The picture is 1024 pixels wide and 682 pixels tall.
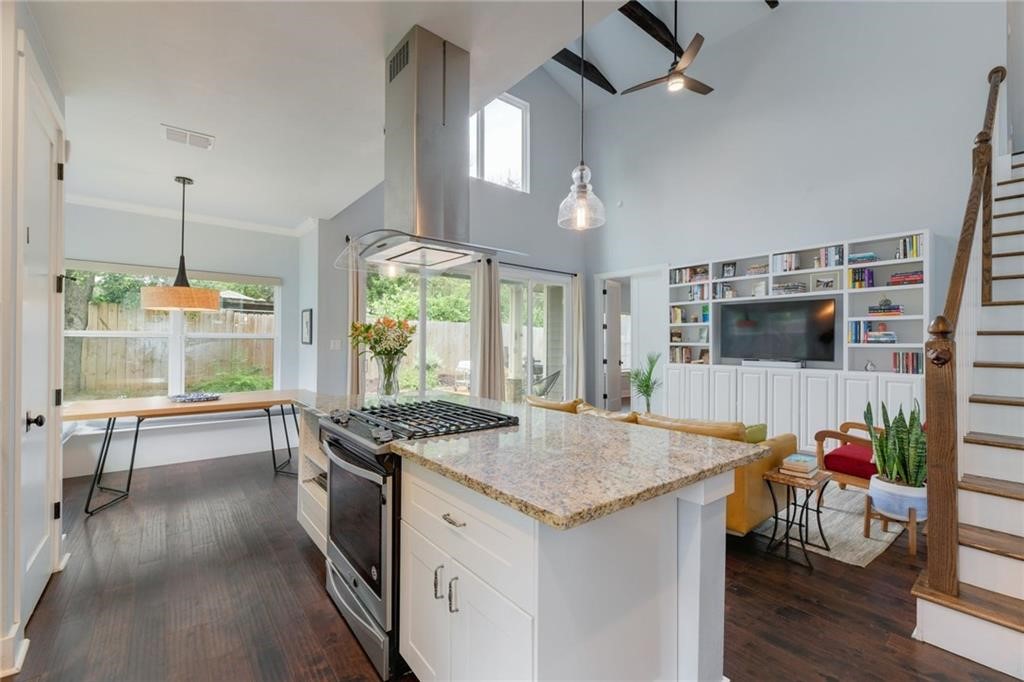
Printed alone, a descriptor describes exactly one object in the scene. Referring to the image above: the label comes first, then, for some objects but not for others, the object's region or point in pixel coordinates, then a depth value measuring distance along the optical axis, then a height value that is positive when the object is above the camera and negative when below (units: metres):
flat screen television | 4.82 +0.14
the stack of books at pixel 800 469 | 2.47 -0.72
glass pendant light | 3.25 +1.02
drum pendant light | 3.62 +0.38
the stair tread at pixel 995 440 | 2.05 -0.47
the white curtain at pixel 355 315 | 4.96 +0.31
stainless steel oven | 1.67 -0.82
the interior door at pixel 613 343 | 7.39 -0.01
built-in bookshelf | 4.25 +0.61
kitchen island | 1.13 -0.63
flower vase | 2.67 -0.19
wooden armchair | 2.99 -0.82
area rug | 2.65 -1.26
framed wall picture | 5.11 +0.19
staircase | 1.79 -0.64
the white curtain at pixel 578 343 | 7.15 -0.01
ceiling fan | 3.71 +2.36
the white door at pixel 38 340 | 1.92 +0.02
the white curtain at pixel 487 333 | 5.85 +0.13
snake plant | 2.40 -0.61
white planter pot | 2.31 -0.83
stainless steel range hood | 2.18 +0.99
